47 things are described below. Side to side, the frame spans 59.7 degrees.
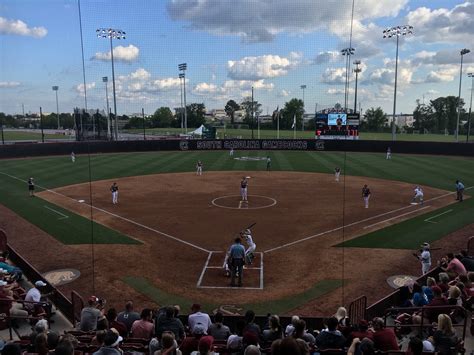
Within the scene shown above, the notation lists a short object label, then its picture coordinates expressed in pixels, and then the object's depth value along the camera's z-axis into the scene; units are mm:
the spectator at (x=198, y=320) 7973
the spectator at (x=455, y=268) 11218
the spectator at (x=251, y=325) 7027
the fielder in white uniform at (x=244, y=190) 25405
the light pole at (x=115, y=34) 48150
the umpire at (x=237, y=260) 13396
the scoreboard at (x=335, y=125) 56125
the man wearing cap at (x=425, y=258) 13711
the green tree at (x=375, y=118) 120525
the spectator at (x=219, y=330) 7566
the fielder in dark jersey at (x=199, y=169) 37750
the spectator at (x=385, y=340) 6758
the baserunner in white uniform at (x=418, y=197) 25141
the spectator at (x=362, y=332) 6922
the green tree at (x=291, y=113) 83338
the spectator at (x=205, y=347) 5730
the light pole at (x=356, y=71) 63750
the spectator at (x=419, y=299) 9555
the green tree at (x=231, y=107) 129962
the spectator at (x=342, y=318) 7959
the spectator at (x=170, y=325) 7410
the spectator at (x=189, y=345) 6527
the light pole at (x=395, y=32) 56156
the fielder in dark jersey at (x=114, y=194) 25609
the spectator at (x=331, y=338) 6742
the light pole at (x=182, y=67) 67856
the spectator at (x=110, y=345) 5898
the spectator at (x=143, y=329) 7652
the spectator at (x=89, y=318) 8414
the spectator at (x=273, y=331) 6949
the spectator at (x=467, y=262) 11906
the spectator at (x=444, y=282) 9711
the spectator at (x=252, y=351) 4997
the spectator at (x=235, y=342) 6582
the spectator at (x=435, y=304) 8672
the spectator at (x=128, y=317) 8398
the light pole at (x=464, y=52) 61469
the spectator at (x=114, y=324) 7918
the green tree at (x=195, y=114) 102938
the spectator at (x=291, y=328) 6753
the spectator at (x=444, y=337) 6738
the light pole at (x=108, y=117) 58603
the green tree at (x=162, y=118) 115512
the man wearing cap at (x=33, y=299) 9655
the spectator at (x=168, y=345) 5958
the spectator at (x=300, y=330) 6566
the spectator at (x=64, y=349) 5031
